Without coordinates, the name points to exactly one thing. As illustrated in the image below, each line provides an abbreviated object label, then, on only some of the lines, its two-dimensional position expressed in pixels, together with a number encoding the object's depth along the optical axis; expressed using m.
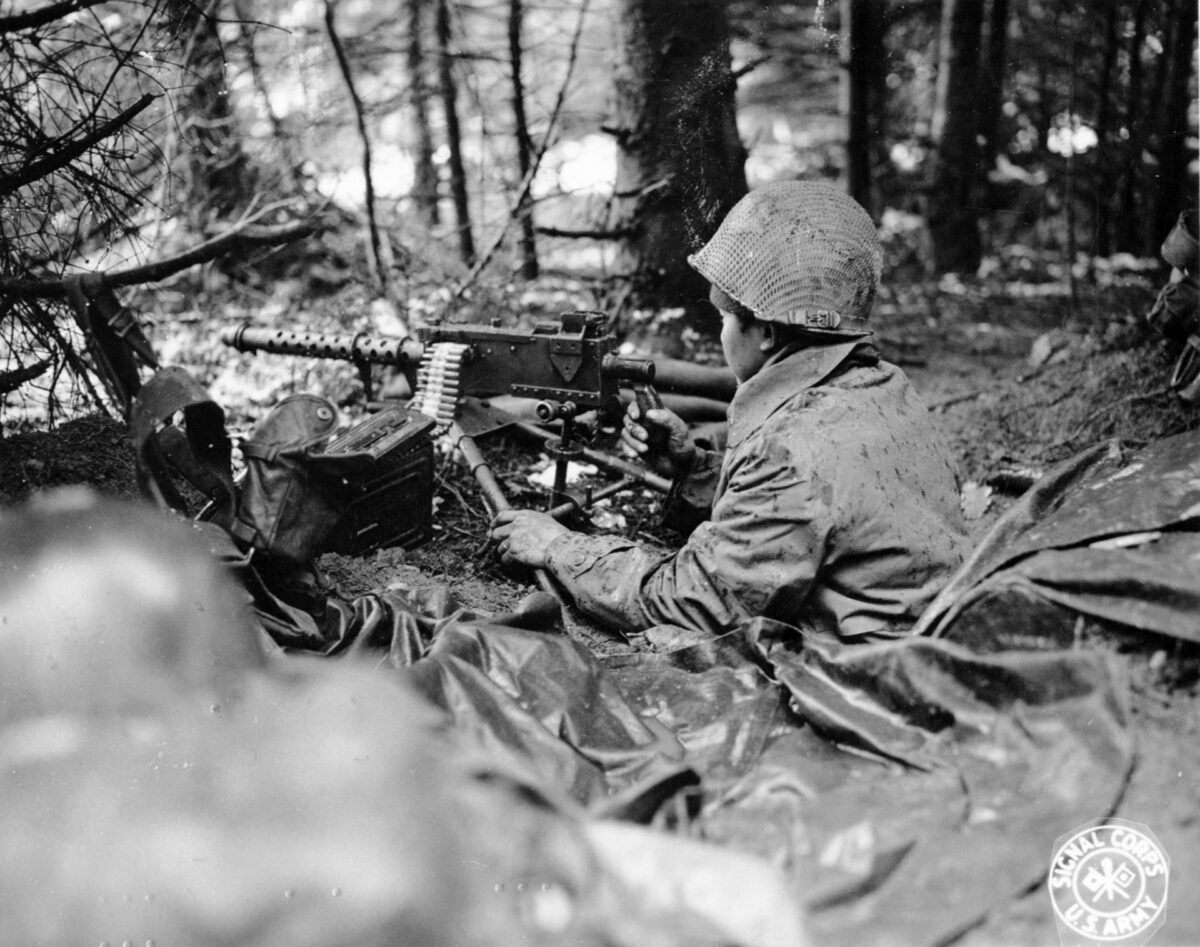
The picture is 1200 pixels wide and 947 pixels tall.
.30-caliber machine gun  4.04
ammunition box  3.46
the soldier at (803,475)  2.95
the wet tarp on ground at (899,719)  1.96
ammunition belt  4.18
